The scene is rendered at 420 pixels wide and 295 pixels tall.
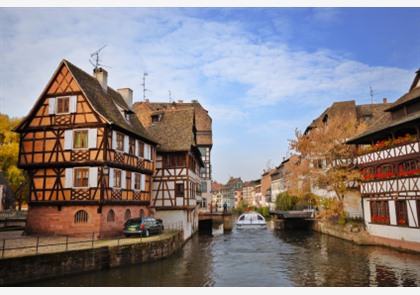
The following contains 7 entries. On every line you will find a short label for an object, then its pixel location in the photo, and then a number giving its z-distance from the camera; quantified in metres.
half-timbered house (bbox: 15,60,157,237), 23.92
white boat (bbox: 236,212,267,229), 38.91
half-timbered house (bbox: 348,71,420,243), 24.03
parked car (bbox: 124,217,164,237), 23.78
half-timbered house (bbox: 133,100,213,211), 56.20
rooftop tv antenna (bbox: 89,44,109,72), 31.30
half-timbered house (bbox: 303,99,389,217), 39.75
